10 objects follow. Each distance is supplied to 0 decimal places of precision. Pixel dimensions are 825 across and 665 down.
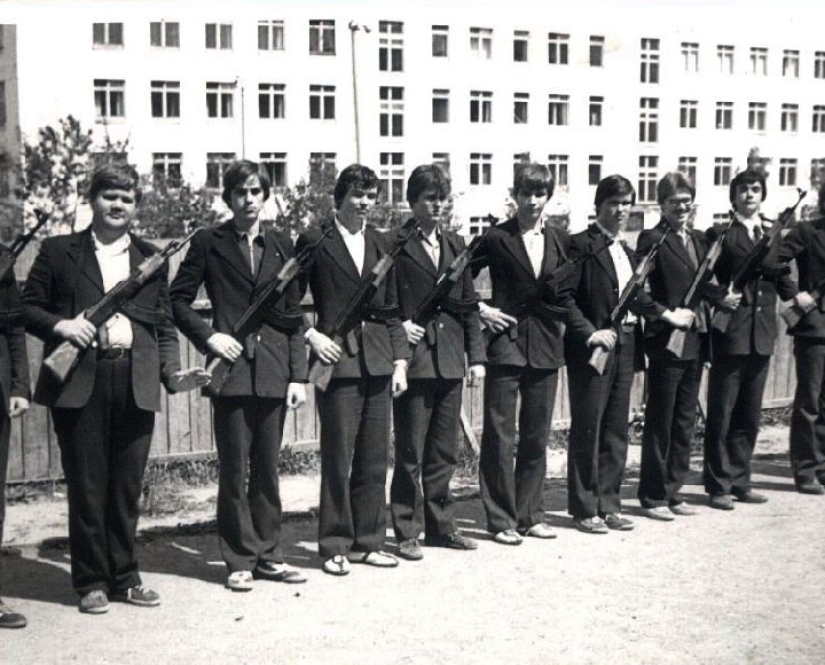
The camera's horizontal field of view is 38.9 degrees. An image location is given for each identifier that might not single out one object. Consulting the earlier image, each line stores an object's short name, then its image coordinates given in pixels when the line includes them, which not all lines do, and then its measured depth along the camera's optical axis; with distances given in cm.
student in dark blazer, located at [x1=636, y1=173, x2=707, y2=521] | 758
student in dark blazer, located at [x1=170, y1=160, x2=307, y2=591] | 607
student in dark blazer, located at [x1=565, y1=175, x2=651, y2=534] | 724
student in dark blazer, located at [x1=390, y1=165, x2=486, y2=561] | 676
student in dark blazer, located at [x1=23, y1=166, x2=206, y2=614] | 565
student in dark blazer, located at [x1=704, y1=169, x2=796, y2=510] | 803
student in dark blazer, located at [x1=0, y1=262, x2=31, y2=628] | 553
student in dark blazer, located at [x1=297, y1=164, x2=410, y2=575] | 641
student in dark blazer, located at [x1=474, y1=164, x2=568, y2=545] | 703
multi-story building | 4506
